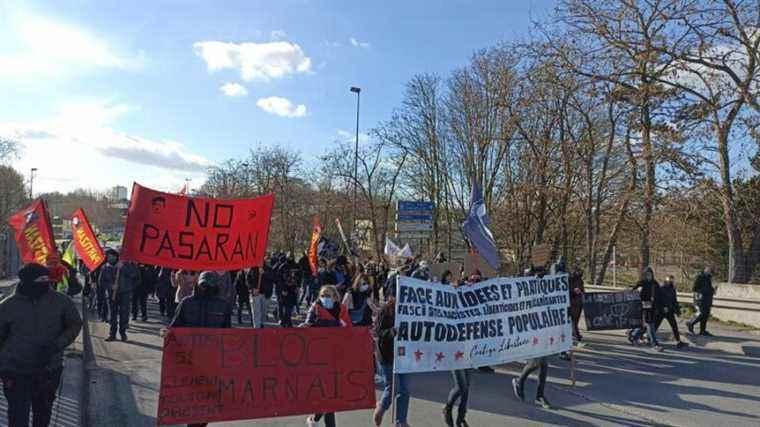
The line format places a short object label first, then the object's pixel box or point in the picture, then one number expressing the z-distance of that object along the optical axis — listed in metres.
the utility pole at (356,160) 39.17
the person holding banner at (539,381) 8.37
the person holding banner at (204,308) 6.00
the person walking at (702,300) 15.21
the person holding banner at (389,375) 6.72
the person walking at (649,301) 13.80
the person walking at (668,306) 13.95
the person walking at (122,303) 12.60
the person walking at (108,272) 13.93
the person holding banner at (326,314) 6.64
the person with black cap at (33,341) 5.28
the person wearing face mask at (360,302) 9.50
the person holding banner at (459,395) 7.05
